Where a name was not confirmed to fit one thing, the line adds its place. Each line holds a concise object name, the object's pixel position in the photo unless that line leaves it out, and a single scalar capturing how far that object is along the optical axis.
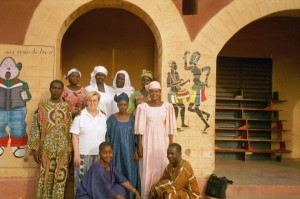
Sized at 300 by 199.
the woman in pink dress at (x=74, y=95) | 5.12
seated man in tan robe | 4.62
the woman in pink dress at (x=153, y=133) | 4.90
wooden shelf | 8.62
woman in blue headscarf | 4.82
